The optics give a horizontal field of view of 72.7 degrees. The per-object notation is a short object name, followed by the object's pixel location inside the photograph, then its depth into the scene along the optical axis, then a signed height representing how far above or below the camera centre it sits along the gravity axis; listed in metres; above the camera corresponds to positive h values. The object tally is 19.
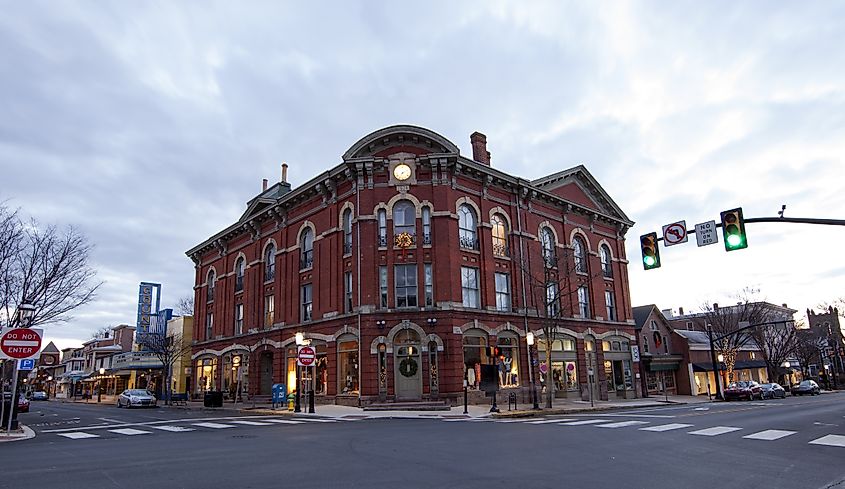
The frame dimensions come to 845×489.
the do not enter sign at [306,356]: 28.01 +0.91
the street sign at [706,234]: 15.08 +3.32
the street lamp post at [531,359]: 31.12 +0.53
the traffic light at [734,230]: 14.03 +3.16
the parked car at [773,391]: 44.63 -2.35
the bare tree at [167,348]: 50.78 +2.88
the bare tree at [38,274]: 24.61 +4.75
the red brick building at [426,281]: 31.42 +5.55
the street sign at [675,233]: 15.88 +3.55
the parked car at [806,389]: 50.97 -2.58
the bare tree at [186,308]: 77.48 +9.37
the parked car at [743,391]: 41.50 -2.11
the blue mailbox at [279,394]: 32.97 -1.01
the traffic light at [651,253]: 16.22 +3.07
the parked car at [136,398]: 41.06 -1.24
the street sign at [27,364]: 22.86 +0.78
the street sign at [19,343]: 16.31 +1.17
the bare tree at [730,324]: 52.77 +3.63
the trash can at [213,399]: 37.06 -1.31
